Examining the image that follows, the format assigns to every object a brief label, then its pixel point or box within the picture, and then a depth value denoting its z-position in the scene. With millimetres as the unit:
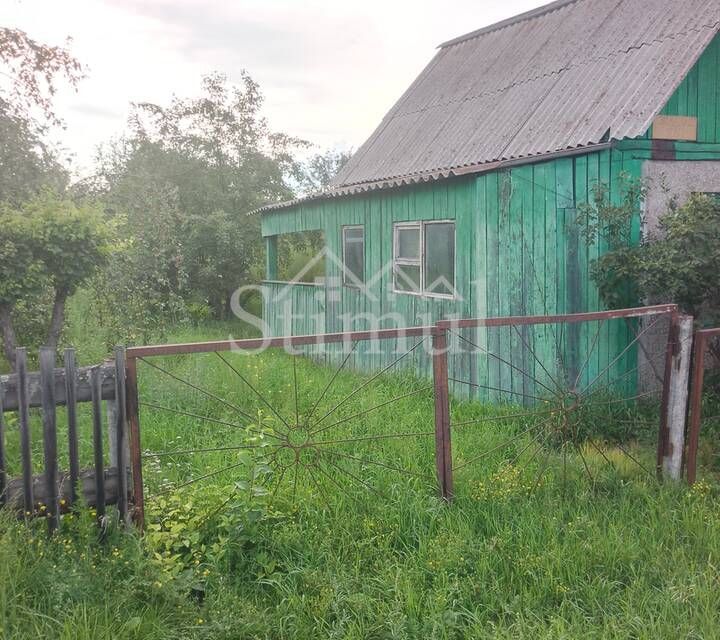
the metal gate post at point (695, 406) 4664
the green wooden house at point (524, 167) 6801
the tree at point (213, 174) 15836
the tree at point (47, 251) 7719
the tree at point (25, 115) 11914
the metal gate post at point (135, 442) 3637
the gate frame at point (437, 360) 3652
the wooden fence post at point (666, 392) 4801
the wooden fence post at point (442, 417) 4207
